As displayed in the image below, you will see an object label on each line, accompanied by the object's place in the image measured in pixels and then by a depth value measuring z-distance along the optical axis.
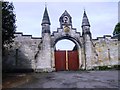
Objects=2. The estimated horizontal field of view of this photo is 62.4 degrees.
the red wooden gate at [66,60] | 11.95
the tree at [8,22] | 7.59
